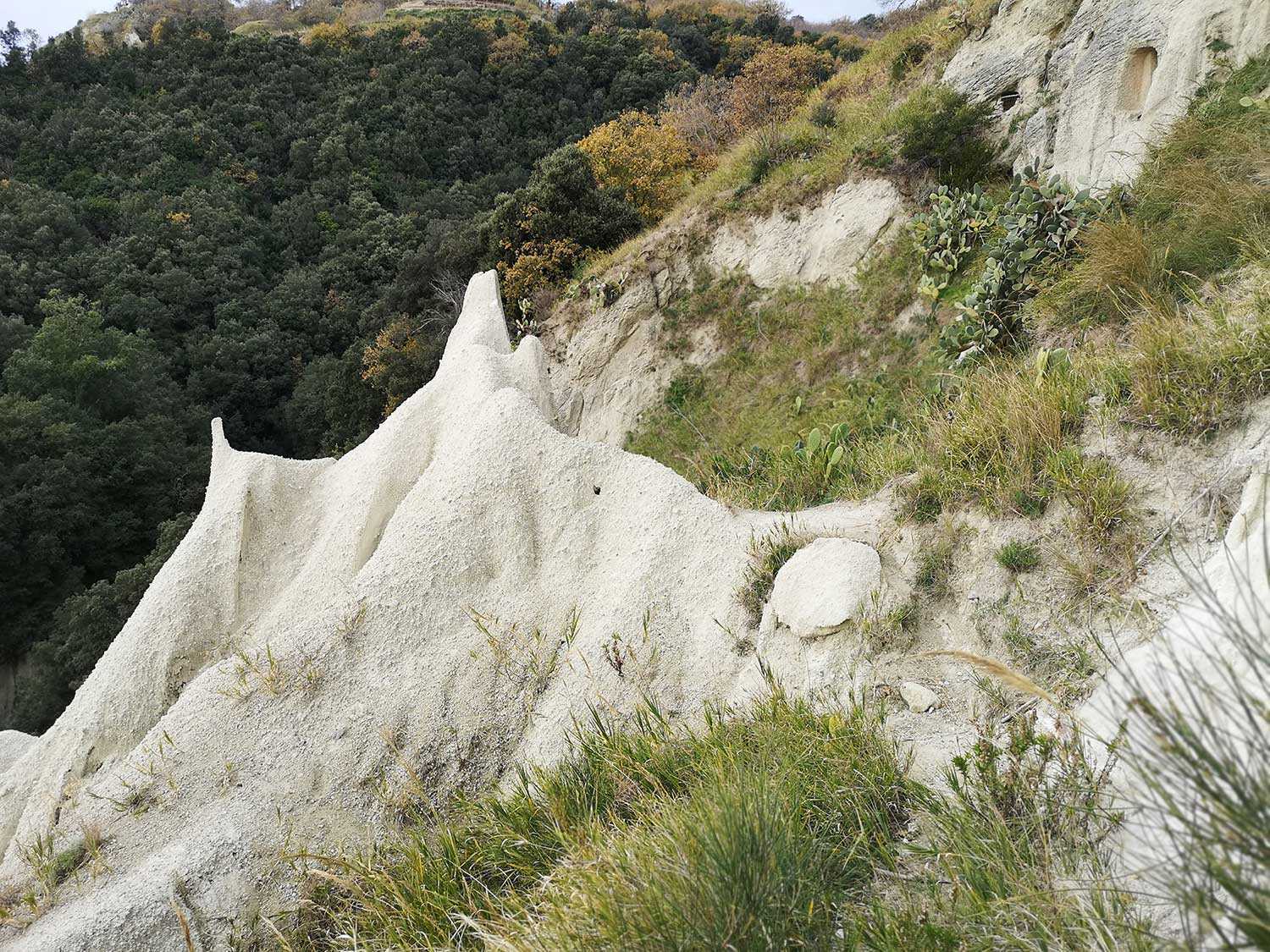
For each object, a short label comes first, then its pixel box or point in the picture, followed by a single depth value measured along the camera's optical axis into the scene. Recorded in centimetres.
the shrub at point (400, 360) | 2295
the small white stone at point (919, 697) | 422
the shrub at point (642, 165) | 2256
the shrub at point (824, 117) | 1773
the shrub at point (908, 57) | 1667
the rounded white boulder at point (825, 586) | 485
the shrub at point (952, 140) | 1318
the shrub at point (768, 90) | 2547
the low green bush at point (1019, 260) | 870
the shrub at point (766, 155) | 1766
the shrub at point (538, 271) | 2039
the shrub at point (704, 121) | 2612
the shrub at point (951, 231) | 1155
